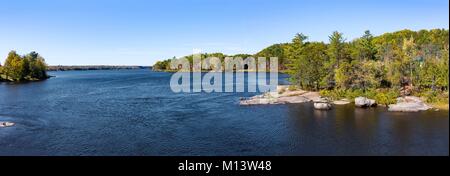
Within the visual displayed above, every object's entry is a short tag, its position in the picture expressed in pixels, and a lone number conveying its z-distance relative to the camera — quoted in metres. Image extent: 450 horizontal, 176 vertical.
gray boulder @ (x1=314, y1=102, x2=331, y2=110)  62.78
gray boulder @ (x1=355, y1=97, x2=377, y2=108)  63.69
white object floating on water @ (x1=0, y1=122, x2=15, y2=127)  52.54
